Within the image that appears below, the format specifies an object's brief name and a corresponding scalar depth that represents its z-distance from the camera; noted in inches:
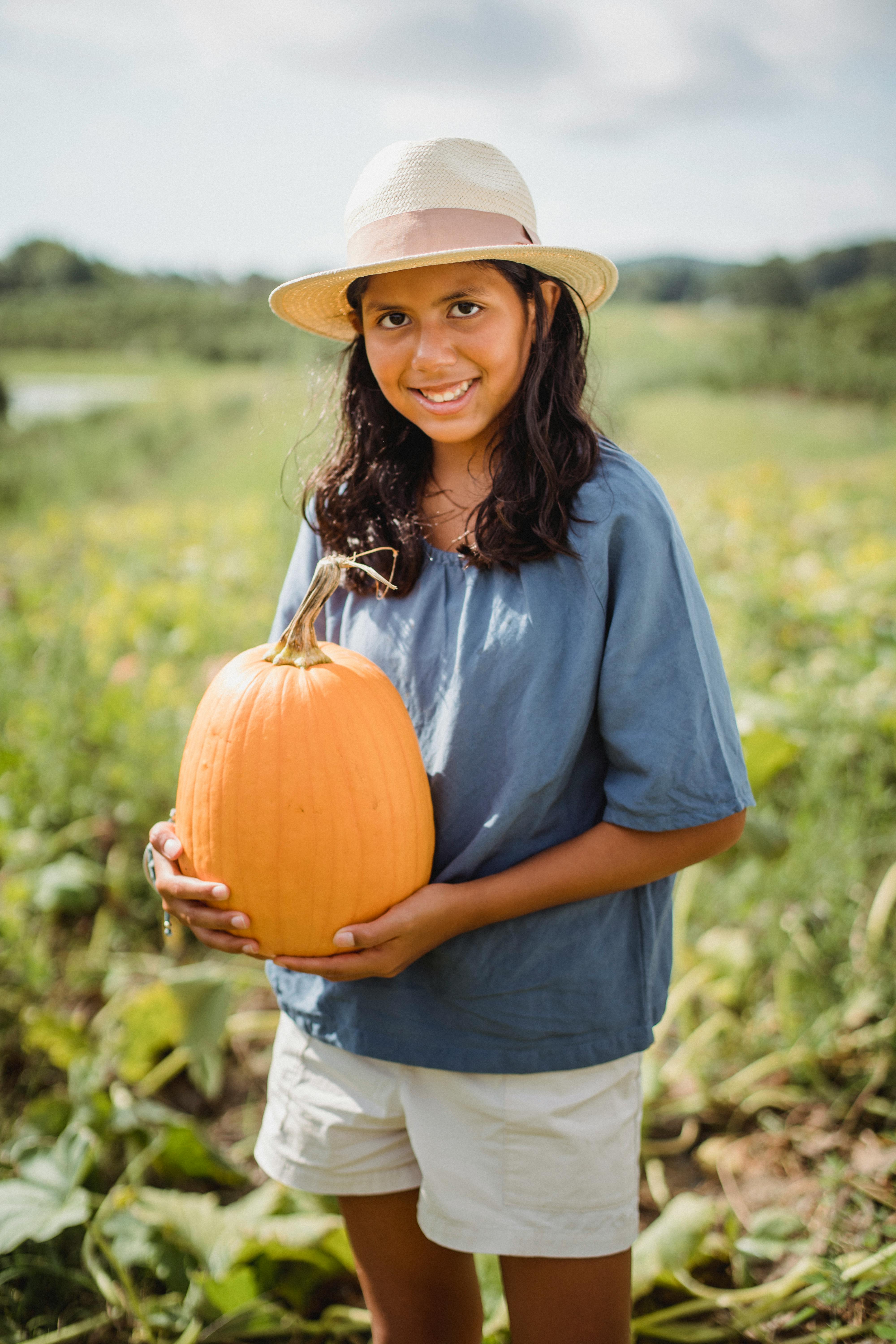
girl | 43.3
